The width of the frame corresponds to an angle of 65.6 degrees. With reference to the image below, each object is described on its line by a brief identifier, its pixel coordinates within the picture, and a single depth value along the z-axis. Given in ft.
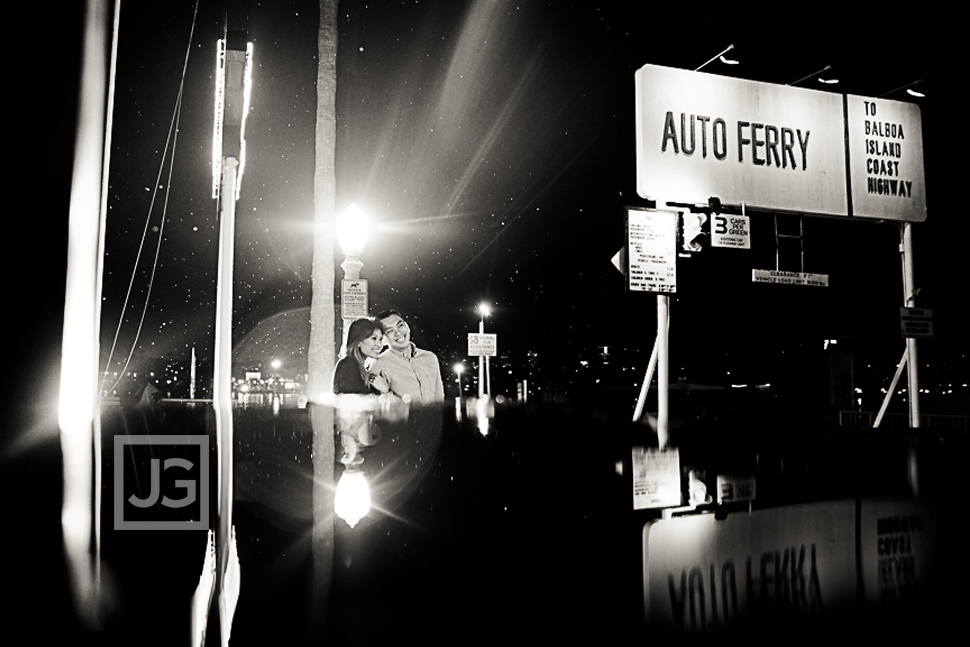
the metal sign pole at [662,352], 37.73
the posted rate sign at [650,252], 38.81
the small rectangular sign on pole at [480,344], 86.12
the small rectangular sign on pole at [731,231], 42.42
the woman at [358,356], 36.88
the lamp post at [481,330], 88.98
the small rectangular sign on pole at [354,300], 39.27
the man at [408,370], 40.16
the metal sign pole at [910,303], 45.11
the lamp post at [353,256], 39.42
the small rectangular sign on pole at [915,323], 44.52
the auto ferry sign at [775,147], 42.45
